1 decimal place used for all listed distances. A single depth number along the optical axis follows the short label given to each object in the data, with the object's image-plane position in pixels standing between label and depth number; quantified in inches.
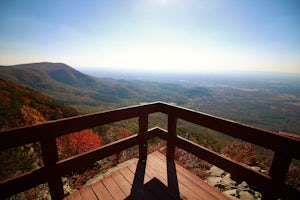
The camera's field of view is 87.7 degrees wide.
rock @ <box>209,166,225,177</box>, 173.5
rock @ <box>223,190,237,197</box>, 125.5
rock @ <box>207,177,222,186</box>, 148.5
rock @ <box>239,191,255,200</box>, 123.0
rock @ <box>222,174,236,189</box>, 141.8
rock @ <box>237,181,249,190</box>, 137.9
